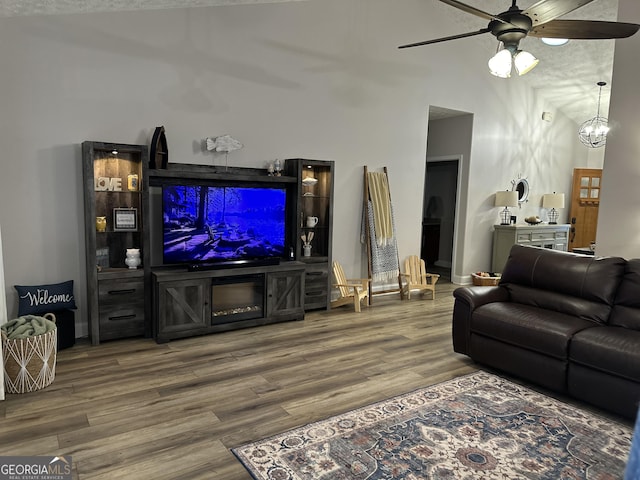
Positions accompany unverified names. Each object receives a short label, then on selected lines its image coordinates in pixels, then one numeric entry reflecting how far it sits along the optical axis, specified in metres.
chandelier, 7.41
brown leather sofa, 2.96
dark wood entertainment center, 3.98
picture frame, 4.14
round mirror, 7.95
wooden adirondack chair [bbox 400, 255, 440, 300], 6.21
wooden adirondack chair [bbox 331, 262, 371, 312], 5.47
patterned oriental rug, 2.31
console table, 7.32
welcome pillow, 3.77
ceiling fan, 2.82
